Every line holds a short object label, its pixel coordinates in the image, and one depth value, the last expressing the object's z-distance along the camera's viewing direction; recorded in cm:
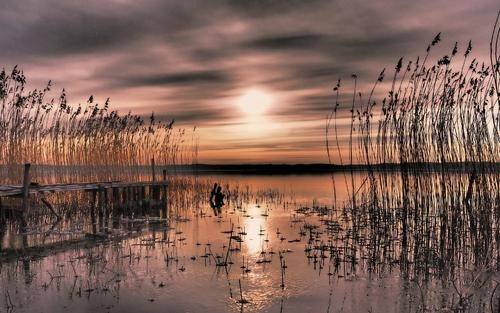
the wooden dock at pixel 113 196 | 1385
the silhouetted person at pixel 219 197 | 2309
